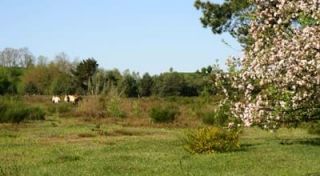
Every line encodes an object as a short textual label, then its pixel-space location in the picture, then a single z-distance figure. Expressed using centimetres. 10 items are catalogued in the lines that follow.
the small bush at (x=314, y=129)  3114
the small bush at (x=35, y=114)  4103
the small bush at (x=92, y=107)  4728
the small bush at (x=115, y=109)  4666
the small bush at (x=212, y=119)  3241
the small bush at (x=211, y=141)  2041
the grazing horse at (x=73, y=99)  5543
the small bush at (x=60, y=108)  4951
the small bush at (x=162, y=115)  4056
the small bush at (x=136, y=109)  4863
